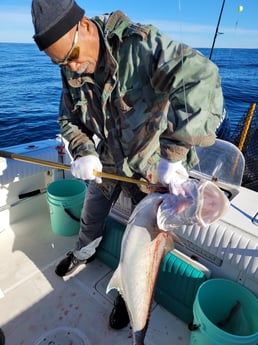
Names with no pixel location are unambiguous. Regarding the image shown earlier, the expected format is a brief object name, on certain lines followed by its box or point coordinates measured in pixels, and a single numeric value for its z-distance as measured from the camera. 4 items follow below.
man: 1.38
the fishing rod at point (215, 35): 4.30
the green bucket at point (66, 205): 3.03
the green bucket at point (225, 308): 1.83
